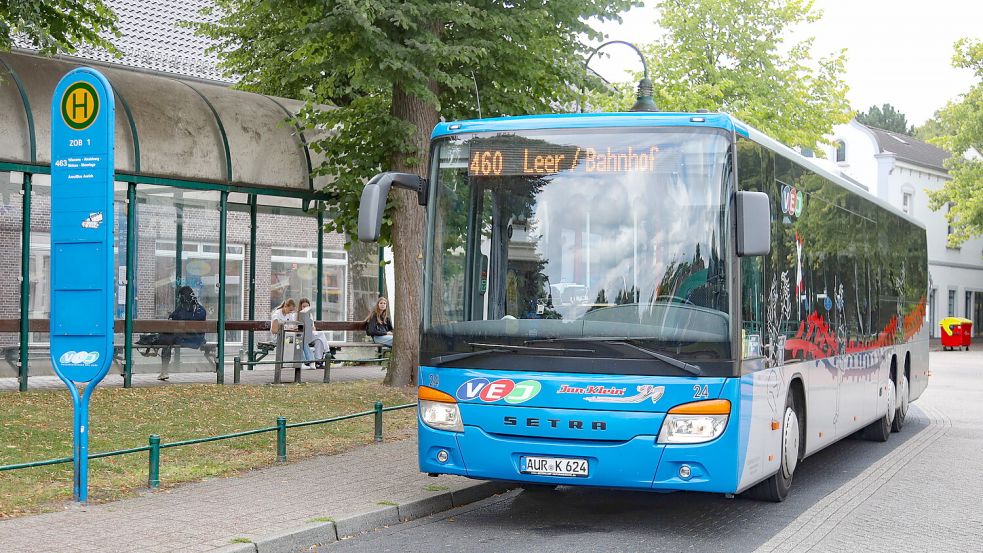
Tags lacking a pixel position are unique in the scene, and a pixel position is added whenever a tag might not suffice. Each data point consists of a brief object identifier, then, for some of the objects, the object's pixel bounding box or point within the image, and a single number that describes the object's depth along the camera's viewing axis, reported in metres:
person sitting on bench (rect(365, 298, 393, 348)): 24.84
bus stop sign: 8.92
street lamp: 14.20
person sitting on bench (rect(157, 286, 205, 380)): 20.33
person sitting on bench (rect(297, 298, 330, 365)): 22.09
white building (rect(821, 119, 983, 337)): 59.78
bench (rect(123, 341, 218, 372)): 19.89
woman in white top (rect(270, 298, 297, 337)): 21.83
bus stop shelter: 18.50
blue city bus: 8.16
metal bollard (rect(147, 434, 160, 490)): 9.50
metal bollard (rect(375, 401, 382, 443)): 12.96
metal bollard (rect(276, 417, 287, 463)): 11.21
